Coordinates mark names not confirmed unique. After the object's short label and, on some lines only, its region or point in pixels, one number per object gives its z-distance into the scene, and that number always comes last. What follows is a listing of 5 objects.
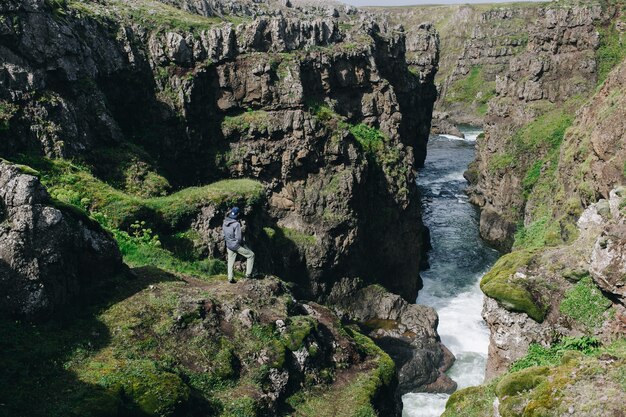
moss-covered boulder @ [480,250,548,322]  18.19
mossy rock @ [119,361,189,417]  12.36
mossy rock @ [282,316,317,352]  16.22
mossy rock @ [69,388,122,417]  11.20
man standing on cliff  18.36
